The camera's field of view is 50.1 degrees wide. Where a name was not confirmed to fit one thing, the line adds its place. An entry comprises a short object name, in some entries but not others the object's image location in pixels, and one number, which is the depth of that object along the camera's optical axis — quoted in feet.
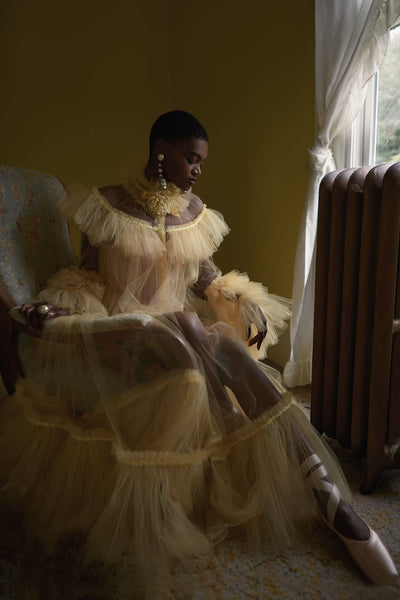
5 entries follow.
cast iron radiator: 4.02
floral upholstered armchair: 4.17
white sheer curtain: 4.99
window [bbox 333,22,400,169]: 5.37
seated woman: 3.30
